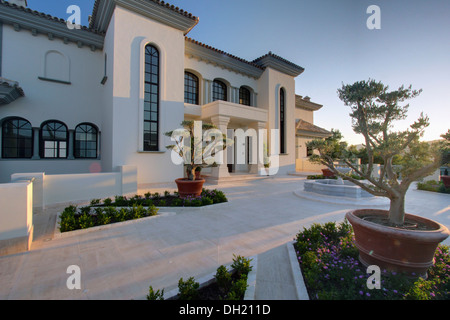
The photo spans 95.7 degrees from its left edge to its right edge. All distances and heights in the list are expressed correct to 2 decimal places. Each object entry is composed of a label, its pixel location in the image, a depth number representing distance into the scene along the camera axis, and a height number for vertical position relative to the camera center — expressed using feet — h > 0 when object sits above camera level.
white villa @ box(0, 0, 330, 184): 32.60 +11.87
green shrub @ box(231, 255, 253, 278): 9.14 -4.88
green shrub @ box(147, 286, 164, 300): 6.99 -4.75
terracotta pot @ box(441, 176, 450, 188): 33.35 -3.25
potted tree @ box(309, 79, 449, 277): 8.54 -0.64
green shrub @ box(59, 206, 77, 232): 14.38 -4.59
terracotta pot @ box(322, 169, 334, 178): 45.34 -3.09
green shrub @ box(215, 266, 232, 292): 8.19 -4.84
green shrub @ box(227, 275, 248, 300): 7.29 -4.81
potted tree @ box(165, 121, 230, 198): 24.07 +1.11
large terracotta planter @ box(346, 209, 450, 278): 8.27 -3.69
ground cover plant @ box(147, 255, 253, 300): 7.35 -4.93
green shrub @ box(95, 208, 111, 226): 15.70 -4.64
